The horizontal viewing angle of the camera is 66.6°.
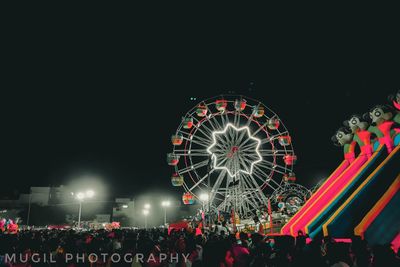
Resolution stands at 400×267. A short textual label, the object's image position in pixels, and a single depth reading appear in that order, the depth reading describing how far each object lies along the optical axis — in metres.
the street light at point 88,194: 26.27
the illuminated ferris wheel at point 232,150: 24.62
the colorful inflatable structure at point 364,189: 12.37
